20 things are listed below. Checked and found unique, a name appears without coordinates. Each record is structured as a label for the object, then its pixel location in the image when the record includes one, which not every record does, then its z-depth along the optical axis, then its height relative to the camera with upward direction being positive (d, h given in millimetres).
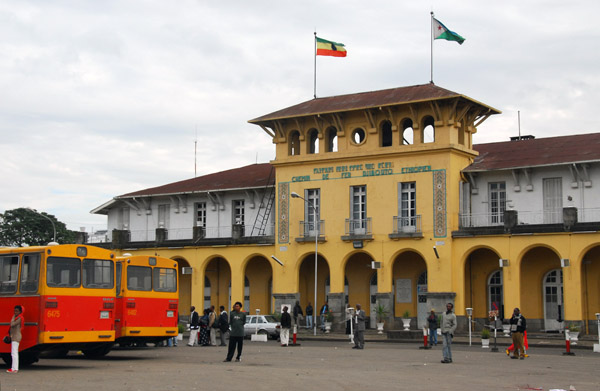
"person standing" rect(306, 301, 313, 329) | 42562 -1110
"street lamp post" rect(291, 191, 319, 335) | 40656 +3083
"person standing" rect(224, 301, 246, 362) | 22203 -889
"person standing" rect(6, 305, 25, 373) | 18750 -973
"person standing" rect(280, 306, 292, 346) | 30938 -1223
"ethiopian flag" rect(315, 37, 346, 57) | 43219 +11986
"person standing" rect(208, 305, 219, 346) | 31203 -1112
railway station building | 38062 +3306
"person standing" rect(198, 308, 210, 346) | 31547 -1328
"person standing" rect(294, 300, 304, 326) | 40750 -916
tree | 72750 +5371
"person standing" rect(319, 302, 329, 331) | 41594 -853
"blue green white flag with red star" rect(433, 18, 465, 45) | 40281 +11863
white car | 37938 -1376
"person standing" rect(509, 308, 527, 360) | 24547 -1065
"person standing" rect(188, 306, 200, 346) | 31141 -1194
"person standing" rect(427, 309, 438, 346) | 31209 -1148
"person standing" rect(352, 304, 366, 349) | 29219 -1088
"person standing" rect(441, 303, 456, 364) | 22562 -944
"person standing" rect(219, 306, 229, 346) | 30656 -1013
